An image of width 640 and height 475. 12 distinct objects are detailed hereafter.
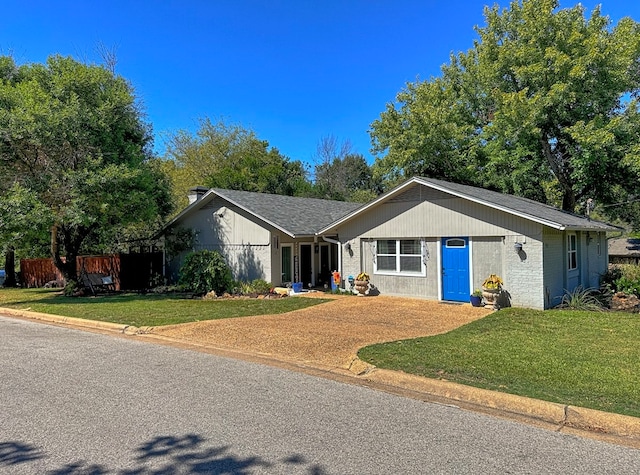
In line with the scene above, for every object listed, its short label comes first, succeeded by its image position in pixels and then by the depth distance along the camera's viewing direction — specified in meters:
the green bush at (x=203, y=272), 17.25
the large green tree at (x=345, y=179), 43.94
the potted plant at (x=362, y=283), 16.22
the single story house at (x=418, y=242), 13.27
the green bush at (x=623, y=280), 16.16
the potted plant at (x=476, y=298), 13.61
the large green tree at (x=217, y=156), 41.50
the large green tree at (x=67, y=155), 15.34
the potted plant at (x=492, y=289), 13.02
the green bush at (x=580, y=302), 13.01
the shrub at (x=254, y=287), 17.58
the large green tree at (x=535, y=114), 20.12
